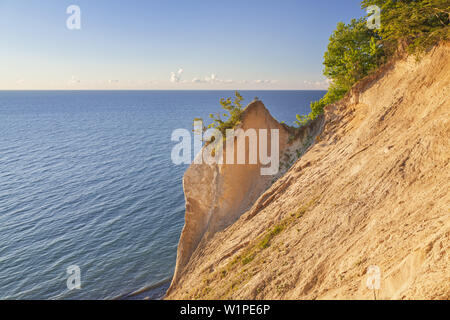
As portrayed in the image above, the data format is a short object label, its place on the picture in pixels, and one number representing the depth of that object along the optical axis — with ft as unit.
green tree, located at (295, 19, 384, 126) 86.38
